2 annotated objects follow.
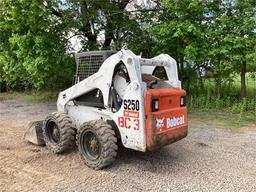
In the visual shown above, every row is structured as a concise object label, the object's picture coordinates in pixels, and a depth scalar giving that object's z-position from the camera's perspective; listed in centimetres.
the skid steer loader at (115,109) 245
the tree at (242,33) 499
